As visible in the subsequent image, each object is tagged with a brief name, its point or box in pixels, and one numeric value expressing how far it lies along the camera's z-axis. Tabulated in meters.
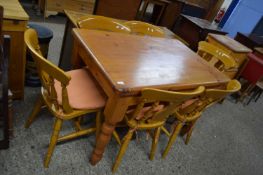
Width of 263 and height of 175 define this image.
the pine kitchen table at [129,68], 1.18
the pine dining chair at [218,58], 2.10
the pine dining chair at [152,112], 1.13
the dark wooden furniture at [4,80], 1.13
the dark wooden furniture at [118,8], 2.76
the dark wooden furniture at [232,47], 2.44
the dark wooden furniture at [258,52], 3.00
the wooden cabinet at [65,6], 3.36
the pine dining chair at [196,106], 1.44
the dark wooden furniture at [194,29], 2.83
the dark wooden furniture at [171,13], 3.72
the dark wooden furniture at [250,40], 3.29
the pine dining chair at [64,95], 1.04
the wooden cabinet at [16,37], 1.39
